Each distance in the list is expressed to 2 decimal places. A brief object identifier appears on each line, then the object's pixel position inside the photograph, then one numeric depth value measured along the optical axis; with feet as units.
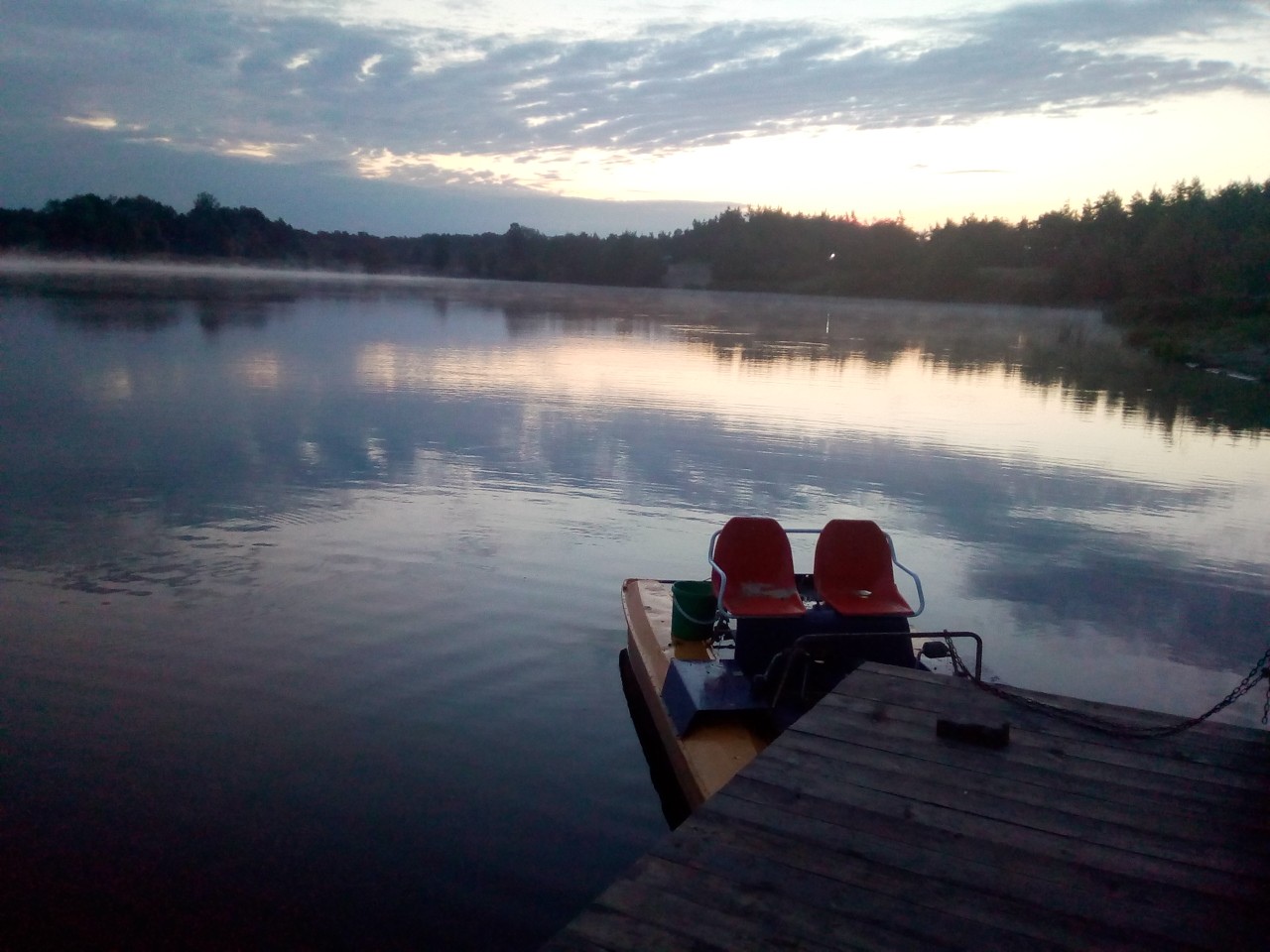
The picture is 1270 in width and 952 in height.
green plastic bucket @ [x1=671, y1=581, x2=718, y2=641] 20.36
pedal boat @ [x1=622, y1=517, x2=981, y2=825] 16.60
